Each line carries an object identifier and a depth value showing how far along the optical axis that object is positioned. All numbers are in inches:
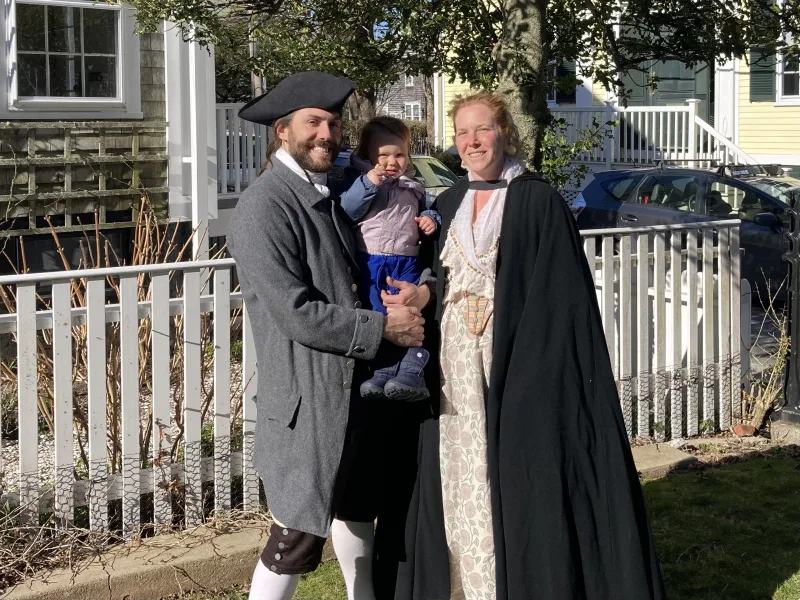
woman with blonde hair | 139.9
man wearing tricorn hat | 126.6
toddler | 132.8
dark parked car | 460.4
